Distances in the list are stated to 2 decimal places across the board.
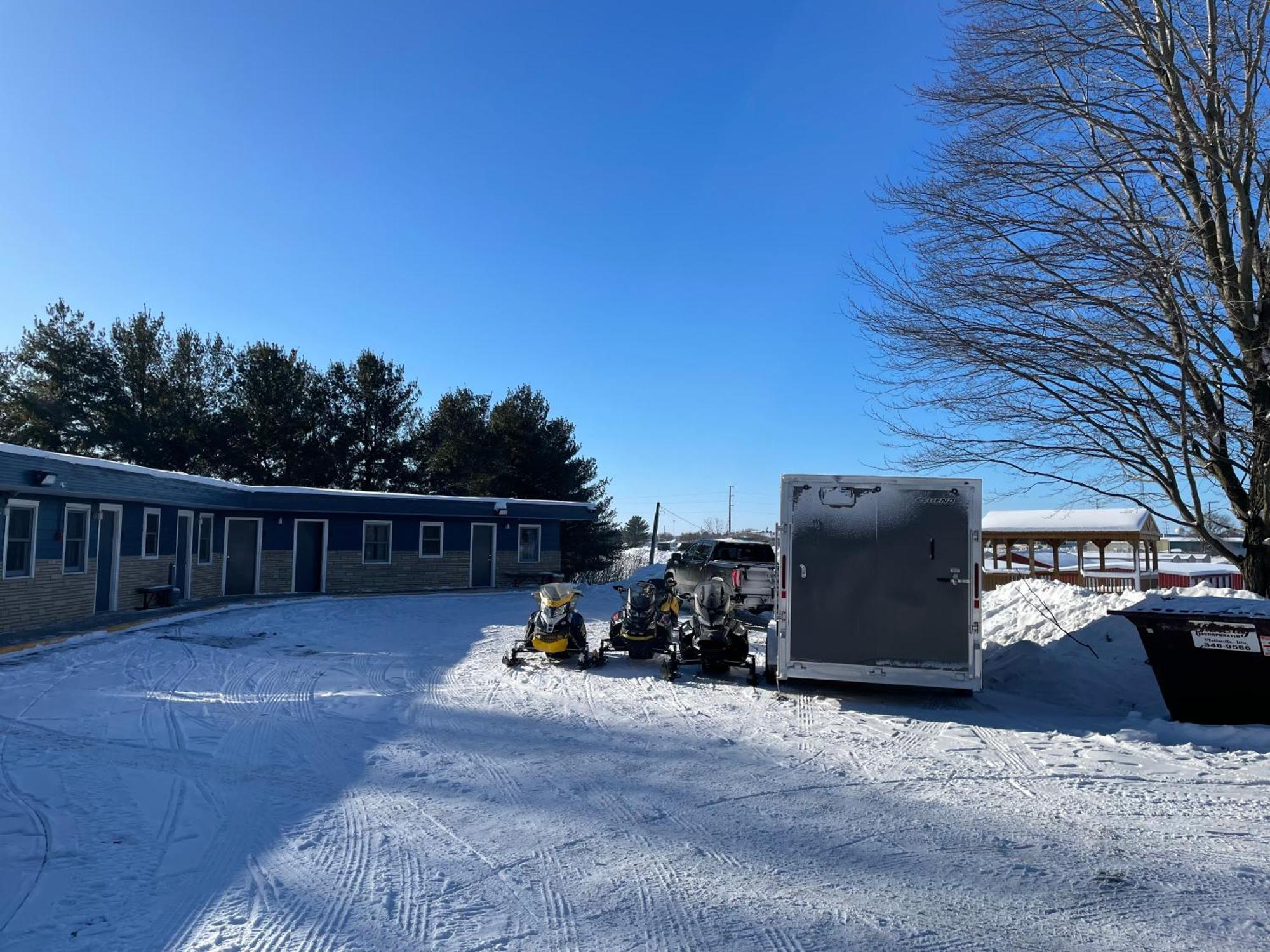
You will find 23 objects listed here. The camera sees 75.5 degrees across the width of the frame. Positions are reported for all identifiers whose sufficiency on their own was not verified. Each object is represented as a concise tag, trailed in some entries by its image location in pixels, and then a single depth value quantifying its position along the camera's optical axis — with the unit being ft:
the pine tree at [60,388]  98.78
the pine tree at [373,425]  117.80
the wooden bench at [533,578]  80.79
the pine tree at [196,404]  104.94
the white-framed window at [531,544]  83.71
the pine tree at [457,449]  116.26
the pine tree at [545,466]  118.01
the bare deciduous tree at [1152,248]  31.35
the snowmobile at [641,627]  35.29
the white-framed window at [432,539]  77.61
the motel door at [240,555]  68.39
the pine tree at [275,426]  109.50
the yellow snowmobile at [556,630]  34.83
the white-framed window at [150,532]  55.42
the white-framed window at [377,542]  74.74
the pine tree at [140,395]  102.68
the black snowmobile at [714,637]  33.42
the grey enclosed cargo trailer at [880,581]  27.61
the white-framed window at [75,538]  46.91
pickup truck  53.16
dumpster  25.22
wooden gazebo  76.95
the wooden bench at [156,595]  54.34
